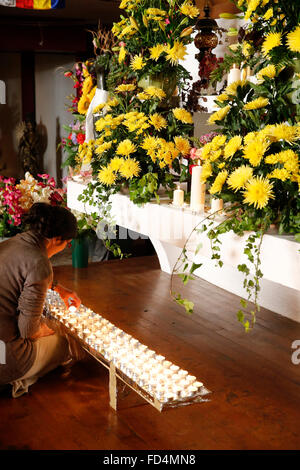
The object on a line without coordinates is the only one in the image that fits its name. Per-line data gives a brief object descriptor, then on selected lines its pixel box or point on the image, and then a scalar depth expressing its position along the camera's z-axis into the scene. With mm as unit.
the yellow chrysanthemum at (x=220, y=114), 2254
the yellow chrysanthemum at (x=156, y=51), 2758
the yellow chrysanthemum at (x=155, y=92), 2787
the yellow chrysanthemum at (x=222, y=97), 2291
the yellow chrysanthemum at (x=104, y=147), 2879
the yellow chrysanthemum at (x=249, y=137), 2094
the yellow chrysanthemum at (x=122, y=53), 2918
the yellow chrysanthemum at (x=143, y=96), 2811
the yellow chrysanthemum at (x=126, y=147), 2777
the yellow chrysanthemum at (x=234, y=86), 2270
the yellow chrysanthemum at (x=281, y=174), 1996
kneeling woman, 2463
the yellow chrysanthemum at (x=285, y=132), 2027
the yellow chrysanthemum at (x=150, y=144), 2707
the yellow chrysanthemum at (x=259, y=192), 2033
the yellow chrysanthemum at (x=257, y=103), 2139
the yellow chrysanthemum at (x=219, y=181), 2188
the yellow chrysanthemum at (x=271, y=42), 2094
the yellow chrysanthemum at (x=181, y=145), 2758
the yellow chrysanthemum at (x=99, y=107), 3088
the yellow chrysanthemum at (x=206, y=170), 2275
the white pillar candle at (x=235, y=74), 2740
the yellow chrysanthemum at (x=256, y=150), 2051
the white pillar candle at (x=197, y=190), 2654
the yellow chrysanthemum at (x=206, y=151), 2289
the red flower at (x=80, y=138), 3689
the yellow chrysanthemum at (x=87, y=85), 3564
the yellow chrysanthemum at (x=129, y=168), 2764
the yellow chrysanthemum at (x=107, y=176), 2871
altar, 2129
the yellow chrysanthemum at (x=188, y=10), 2664
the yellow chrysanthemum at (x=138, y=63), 2826
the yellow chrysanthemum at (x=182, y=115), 2755
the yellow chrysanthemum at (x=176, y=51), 2707
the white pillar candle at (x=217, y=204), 2518
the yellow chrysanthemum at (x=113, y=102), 3010
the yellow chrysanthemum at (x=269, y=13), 2105
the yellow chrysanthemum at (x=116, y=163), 2793
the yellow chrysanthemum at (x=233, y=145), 2129
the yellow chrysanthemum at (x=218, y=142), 2224
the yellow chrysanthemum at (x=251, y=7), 2119
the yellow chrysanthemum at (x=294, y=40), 1987
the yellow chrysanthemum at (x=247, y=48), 2326
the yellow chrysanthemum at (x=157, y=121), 2764
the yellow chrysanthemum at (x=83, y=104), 3598
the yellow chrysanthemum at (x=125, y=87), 2982
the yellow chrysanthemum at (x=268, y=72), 2127
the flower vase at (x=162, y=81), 2896
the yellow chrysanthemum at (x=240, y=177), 2078
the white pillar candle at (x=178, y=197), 2779
